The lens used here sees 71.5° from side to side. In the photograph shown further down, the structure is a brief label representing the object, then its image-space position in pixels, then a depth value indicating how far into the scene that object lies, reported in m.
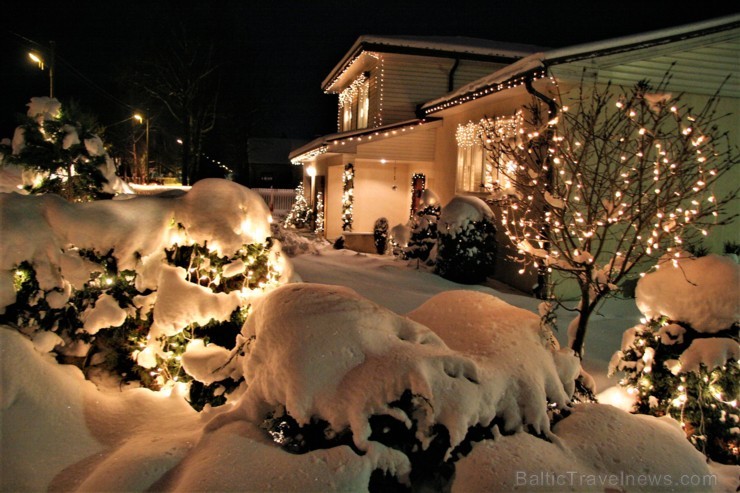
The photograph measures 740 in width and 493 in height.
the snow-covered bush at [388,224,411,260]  13.25
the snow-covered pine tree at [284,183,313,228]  23.12
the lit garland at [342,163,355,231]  15.95
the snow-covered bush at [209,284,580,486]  3.11
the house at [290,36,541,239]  15.16
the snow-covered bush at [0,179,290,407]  4.33
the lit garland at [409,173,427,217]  16.17
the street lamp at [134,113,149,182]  28.55
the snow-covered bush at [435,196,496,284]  10.79
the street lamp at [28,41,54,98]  12.77
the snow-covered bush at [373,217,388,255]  15.30
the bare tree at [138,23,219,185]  27.33
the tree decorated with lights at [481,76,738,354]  5.22
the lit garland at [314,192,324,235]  20.05
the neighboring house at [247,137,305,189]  46.38
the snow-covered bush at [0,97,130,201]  5.83
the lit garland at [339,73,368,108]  18.62
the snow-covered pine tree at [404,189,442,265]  12.62
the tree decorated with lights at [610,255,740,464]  4.39
